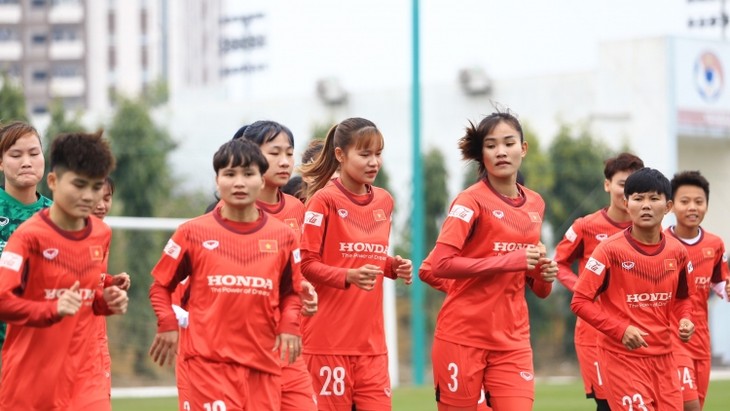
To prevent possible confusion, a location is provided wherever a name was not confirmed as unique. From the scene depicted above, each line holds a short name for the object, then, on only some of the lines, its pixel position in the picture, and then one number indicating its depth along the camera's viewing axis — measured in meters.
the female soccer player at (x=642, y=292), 16.50
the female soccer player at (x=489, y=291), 15.99
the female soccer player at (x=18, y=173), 15.23
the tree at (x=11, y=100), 50.56
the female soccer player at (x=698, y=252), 19.83
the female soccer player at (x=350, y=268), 16.02
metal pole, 41.06
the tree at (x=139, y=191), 38.03
